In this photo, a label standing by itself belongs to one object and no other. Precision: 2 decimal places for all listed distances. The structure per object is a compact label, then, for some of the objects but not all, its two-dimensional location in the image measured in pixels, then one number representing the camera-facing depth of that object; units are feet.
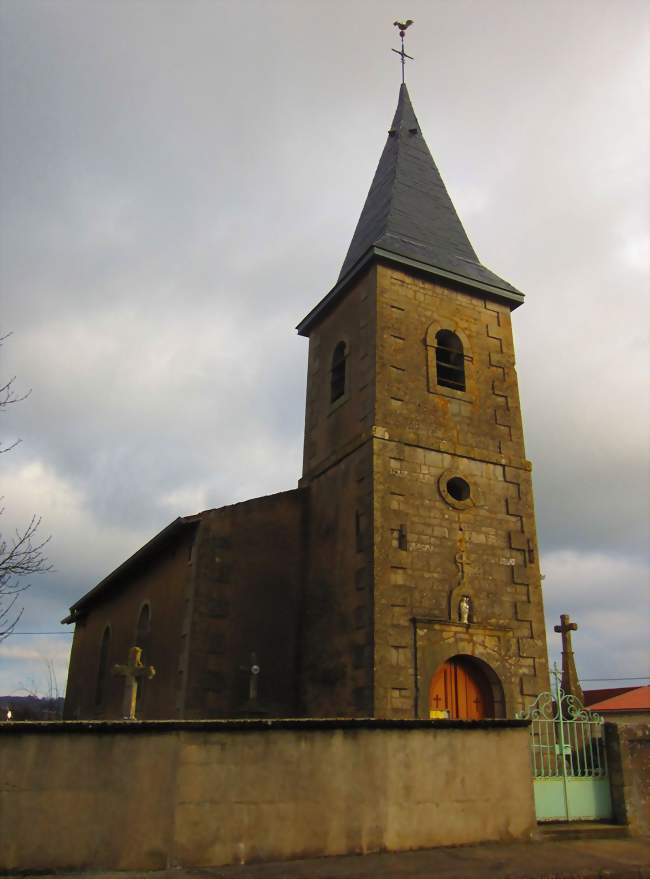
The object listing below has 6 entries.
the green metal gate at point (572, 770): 27.66
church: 38.65
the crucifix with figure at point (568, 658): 49.88
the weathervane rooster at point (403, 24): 68.08
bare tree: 27.91
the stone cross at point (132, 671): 33.50
